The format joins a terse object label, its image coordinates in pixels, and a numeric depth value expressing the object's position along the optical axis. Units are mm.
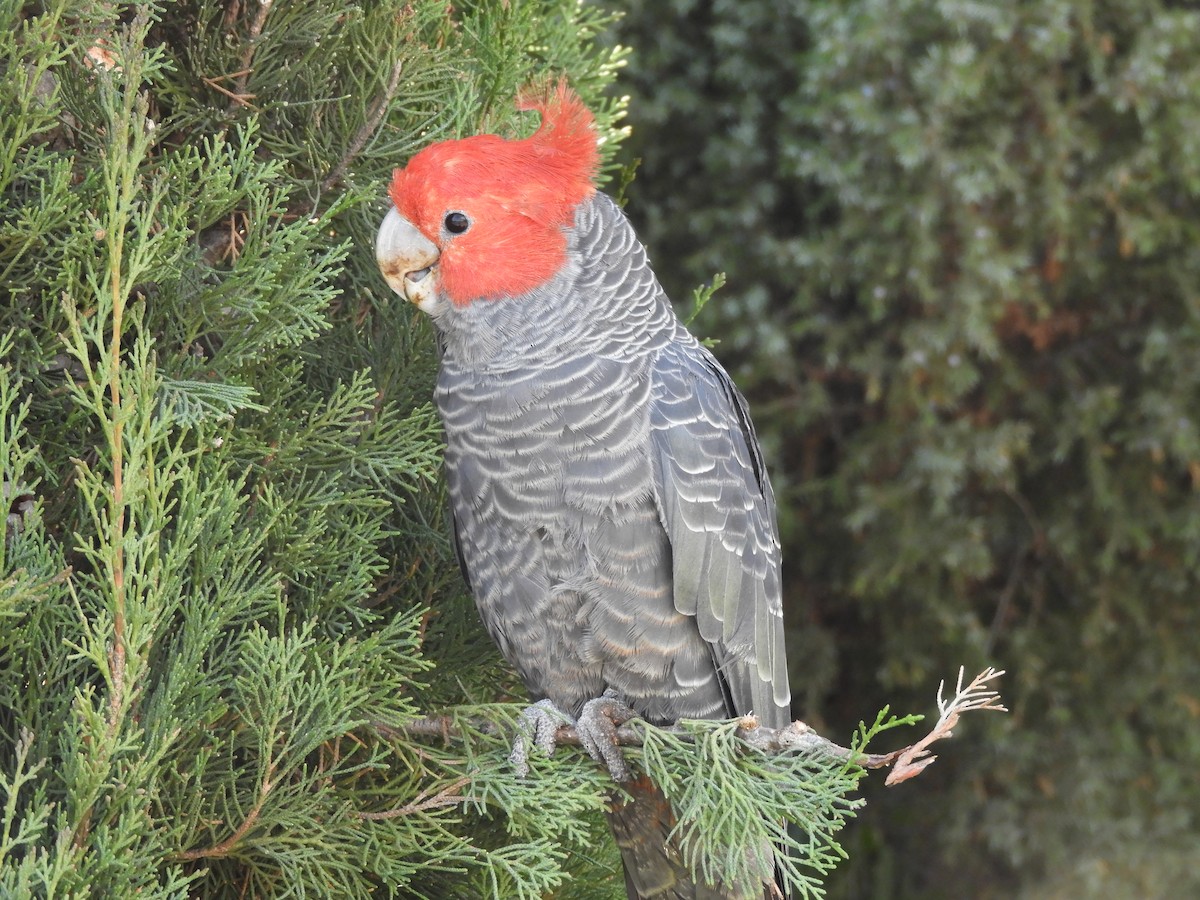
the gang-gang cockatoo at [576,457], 3525
